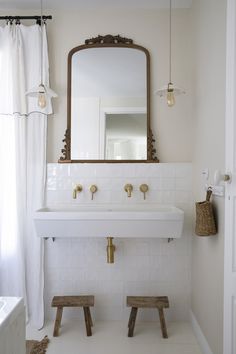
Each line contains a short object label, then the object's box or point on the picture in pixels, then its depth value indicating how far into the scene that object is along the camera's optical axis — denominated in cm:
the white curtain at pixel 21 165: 245
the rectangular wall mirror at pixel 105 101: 254
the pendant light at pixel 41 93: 225
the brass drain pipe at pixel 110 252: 231
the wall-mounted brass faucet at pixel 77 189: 246
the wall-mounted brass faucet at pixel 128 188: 246
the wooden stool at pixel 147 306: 226
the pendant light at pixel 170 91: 222
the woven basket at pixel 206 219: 179
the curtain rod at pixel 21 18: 250
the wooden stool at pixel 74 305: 228
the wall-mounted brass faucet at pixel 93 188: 249
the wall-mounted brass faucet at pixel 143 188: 249
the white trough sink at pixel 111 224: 208
